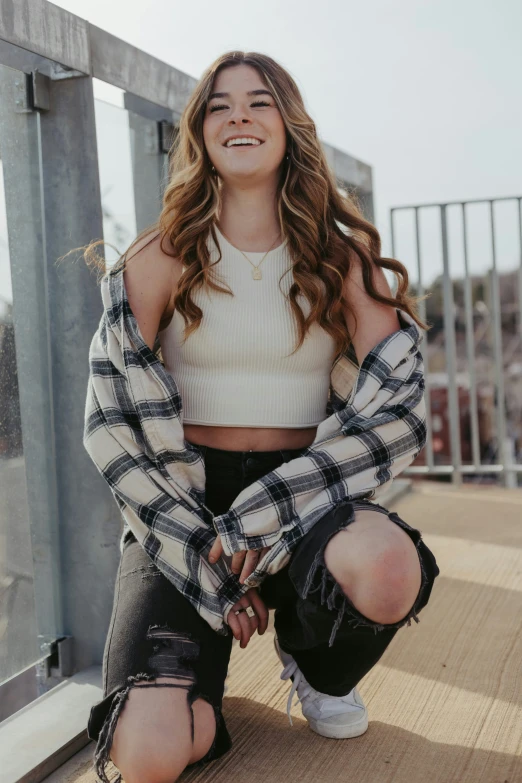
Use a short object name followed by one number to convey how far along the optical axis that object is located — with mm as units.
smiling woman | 1570
